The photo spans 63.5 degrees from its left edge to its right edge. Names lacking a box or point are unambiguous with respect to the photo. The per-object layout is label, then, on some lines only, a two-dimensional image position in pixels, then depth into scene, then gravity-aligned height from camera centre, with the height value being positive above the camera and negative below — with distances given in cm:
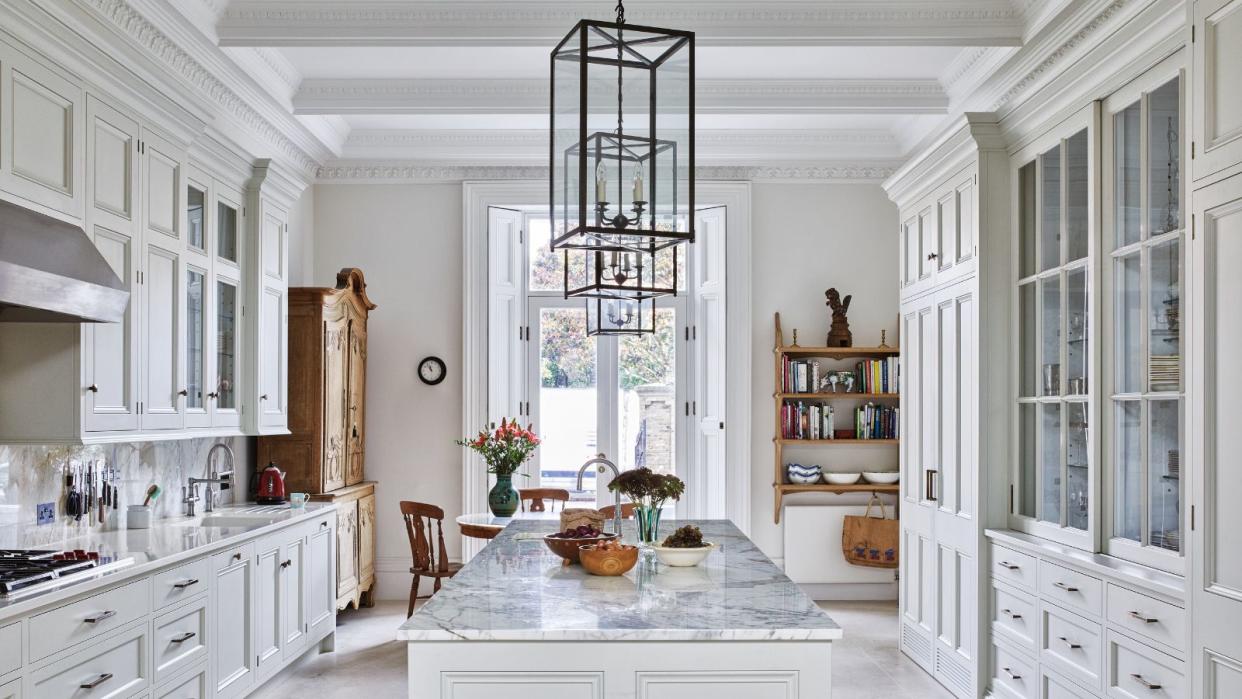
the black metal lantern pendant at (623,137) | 260 +62
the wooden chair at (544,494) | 634 -78
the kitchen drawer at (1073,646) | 365 -105
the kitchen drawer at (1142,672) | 316 -99
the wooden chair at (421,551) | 585 -107
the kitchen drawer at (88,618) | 290 -78
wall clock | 728 +0
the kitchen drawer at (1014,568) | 417 -85
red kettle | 560 -65
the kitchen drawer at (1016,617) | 416 -106
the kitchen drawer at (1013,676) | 416 -131
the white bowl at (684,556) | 348 -64
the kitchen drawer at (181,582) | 366 -81
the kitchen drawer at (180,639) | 368 -103
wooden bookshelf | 707 -19
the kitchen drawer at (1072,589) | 364 -83
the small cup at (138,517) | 436 -64
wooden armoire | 605 -31
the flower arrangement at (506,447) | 586 -45
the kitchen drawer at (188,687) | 372 -122
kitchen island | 255 -73
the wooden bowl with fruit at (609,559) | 328 -62
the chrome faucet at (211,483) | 505 -60
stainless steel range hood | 286 +29
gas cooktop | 285 -61
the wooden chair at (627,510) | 573 -80
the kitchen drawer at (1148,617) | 315 -81
